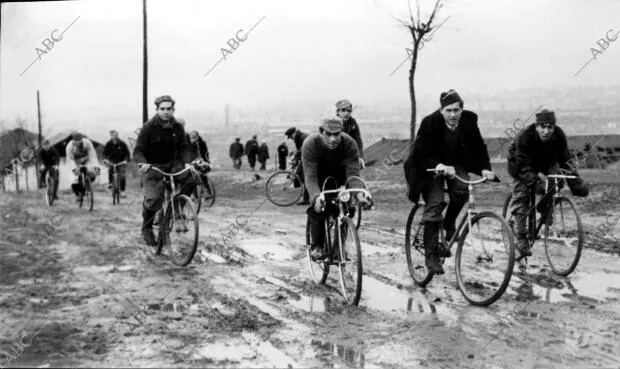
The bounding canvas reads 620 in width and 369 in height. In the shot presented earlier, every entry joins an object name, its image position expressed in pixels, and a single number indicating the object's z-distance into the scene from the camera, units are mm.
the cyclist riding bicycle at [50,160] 18359
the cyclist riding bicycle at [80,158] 16172
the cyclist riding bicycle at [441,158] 7094
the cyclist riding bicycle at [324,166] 7051
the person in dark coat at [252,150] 35062
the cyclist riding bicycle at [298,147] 14992
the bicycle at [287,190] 15523
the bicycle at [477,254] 6462
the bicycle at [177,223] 8625
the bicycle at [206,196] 15478
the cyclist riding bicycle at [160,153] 9305
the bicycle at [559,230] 7723
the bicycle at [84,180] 16406
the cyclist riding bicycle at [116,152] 18125
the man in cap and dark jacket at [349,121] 11055
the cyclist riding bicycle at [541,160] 7918
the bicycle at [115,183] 17897
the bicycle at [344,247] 6566
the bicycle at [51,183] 18328
